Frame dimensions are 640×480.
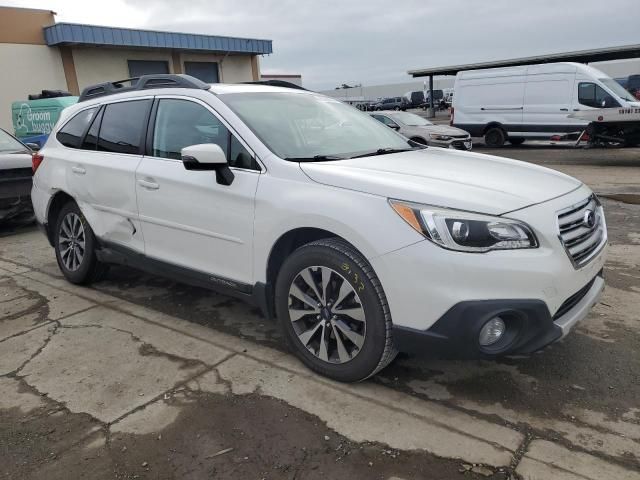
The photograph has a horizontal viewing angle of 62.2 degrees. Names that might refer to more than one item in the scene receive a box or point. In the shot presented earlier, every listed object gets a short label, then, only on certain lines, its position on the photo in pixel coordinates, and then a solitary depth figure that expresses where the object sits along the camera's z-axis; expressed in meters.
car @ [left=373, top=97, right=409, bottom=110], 48.78
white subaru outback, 2.53
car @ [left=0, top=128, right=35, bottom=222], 6.87
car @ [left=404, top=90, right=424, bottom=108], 49.34
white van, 14.99
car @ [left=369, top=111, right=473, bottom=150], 13.85
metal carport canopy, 23.27
